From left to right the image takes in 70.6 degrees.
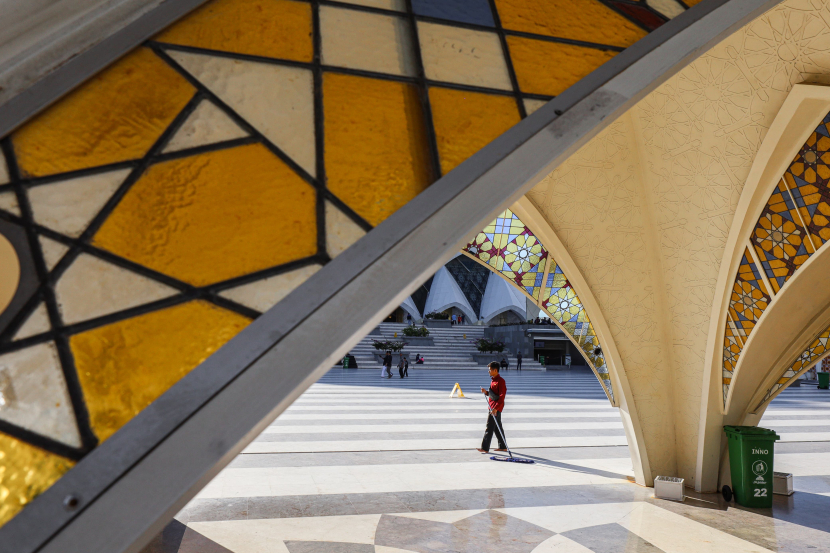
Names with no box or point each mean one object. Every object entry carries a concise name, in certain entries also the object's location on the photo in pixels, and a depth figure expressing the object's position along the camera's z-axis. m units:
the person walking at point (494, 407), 7.92
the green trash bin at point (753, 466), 5.74
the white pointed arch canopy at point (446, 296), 46.47
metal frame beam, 1.14
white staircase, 26.38
